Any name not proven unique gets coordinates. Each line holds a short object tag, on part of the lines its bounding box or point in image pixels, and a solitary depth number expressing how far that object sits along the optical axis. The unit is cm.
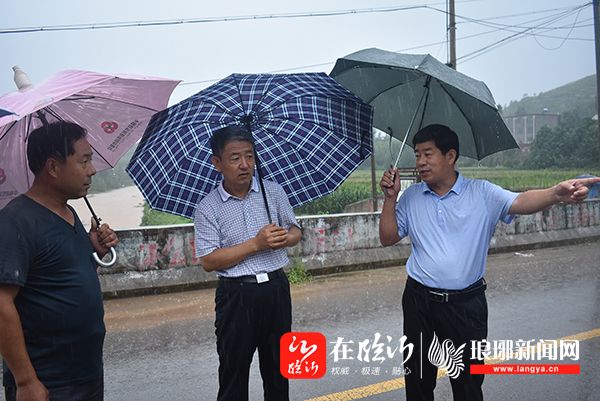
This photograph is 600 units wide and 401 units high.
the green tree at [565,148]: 3822
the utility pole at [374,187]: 1498
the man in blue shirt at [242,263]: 254
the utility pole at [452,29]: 1511
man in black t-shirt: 184
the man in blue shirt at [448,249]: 263
